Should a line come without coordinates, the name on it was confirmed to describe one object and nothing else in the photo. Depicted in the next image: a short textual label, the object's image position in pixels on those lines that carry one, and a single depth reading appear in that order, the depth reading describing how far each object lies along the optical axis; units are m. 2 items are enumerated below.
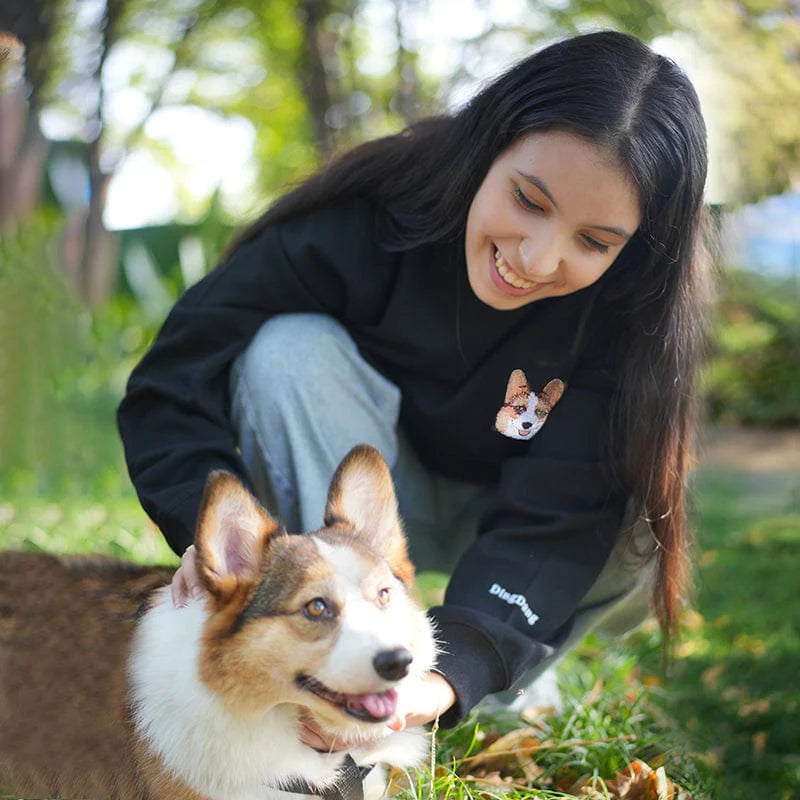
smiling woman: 1.96
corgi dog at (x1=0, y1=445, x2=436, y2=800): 1.58
